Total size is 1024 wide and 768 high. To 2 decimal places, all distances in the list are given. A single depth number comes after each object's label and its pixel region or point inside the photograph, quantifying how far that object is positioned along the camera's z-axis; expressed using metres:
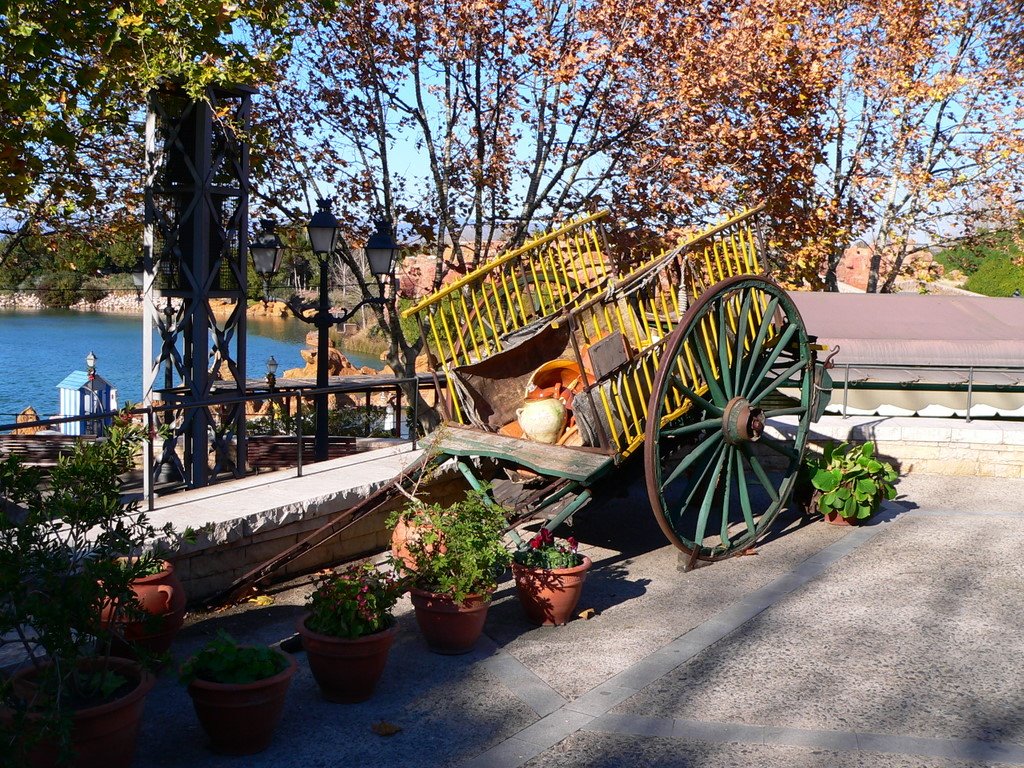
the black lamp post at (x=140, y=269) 9.02
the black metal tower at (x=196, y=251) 8.85
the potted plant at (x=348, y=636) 5.03
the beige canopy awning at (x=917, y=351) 14.66
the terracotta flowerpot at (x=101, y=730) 3.84
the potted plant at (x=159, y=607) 5.13
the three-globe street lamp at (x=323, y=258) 9.82
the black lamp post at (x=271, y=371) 16.23
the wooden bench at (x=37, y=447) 9.51
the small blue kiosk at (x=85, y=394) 18.55
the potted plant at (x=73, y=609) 3.60
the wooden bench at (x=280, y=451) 11.25
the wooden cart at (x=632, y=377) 6.85
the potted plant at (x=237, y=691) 4.38
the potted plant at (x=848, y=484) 9.03
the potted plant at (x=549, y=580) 6.25
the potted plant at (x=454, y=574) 5.72
